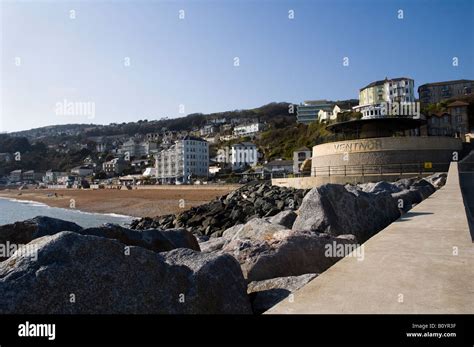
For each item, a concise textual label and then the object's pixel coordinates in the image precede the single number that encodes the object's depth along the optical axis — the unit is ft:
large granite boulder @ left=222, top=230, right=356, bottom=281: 20.04
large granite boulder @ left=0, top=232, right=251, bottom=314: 11.37
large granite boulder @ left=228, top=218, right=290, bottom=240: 26.61
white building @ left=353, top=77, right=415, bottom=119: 365.81
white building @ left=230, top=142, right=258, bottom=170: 397.80
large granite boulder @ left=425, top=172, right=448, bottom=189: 78.58
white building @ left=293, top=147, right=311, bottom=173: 290.56
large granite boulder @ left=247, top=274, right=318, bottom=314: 15.72
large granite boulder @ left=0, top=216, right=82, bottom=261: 21.11
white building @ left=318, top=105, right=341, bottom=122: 365.94
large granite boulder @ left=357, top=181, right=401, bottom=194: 56.75
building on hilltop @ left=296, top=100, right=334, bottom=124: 524.93
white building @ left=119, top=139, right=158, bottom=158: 599.57
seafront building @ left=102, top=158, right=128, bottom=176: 508.94
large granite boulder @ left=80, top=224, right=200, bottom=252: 21.03
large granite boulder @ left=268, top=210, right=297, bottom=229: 35.86
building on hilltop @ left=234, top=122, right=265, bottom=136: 553.31
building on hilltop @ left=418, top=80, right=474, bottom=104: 387.75
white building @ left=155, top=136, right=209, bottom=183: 367.86
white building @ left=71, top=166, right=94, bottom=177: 521.20
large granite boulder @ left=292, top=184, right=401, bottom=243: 29.71
